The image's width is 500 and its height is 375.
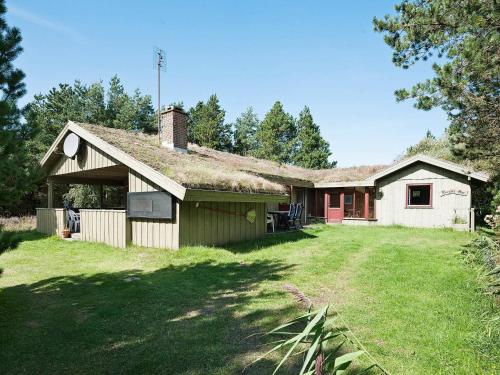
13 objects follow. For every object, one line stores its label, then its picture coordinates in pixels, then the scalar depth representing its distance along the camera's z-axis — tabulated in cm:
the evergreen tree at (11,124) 425
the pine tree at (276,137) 4359
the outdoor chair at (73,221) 1238
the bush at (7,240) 427
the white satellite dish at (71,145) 1168
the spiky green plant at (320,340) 107
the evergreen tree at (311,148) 4112
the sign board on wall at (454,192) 1512
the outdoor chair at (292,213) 1446
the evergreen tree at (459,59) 568
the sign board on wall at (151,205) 900
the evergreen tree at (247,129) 5017
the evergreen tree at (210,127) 4050
